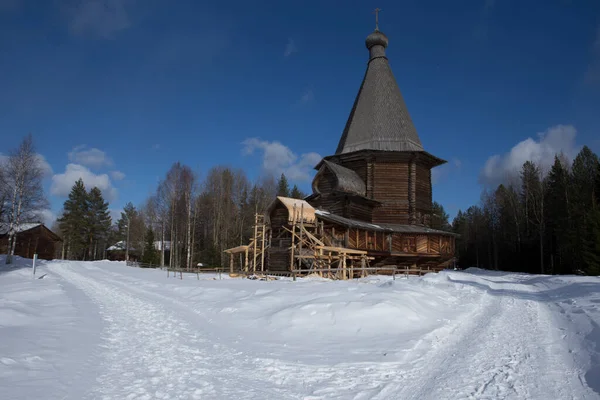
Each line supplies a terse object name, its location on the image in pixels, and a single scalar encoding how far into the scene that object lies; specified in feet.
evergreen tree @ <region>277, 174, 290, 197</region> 195.73
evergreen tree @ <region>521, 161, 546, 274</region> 145.83
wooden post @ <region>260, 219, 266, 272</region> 79.42
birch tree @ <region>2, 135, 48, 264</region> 105.09
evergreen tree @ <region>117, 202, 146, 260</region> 224.12
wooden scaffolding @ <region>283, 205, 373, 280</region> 71.82
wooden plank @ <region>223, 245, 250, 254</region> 81.82
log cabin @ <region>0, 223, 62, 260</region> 152.25
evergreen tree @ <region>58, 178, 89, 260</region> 183.73
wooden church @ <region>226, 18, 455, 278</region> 80.07
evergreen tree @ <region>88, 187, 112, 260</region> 190.70
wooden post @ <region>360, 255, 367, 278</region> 72.34
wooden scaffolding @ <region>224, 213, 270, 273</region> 81.02
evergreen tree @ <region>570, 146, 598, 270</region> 109.70
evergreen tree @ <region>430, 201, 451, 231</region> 231.40
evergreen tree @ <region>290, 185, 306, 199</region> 212.84
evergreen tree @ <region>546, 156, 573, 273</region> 123.34
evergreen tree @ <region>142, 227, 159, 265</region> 150.29
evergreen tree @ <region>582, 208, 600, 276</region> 91.69
